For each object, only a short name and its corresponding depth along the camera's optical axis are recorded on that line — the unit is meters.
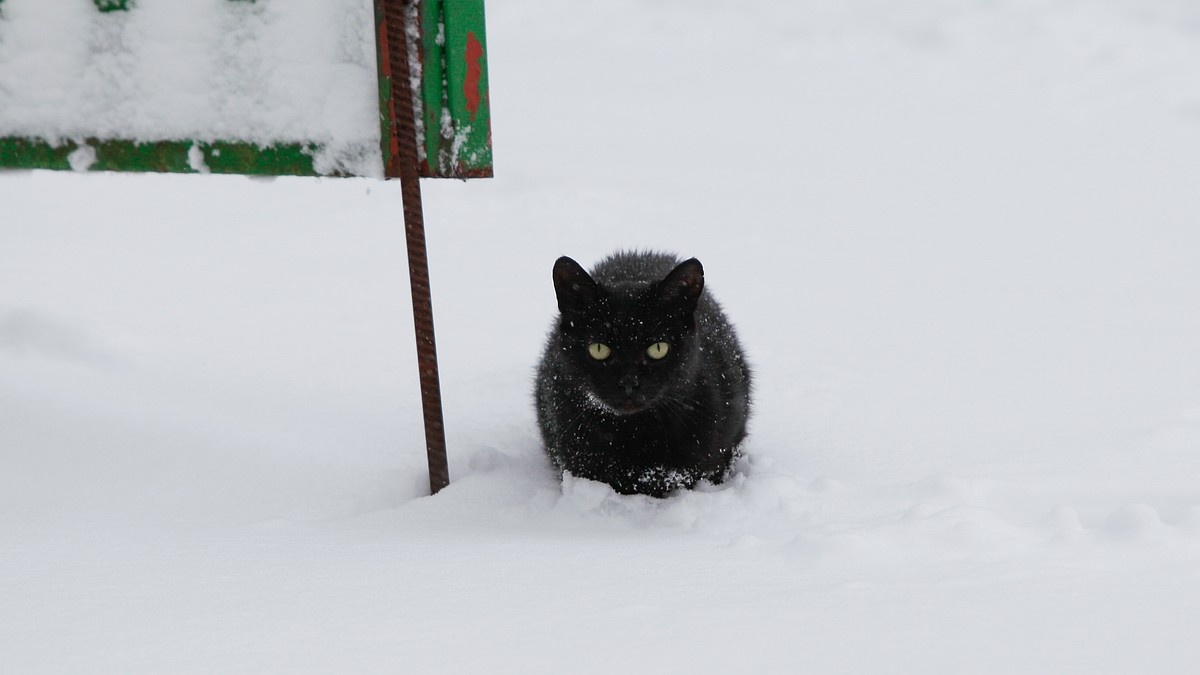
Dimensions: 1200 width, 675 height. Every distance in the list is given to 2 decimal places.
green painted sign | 5.97
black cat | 6.03
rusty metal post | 5.78
